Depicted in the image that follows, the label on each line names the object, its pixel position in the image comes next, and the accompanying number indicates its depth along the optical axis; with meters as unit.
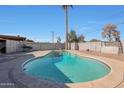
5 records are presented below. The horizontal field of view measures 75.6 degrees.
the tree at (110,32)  9.66
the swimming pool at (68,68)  3.68
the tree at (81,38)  13.59
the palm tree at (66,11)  12.04
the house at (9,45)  8.11
